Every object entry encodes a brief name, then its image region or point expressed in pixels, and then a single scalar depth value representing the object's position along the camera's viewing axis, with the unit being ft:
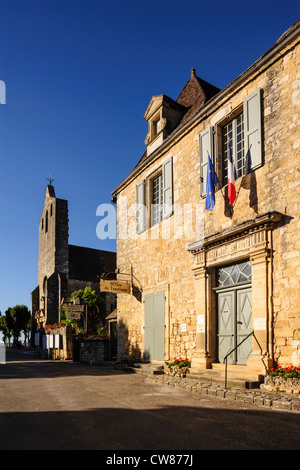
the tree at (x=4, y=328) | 169.27
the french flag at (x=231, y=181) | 28.94
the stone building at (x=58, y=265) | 106.11
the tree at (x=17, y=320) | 164.25
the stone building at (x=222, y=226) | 25.32
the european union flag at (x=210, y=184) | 31.12
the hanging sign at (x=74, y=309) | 59.98
